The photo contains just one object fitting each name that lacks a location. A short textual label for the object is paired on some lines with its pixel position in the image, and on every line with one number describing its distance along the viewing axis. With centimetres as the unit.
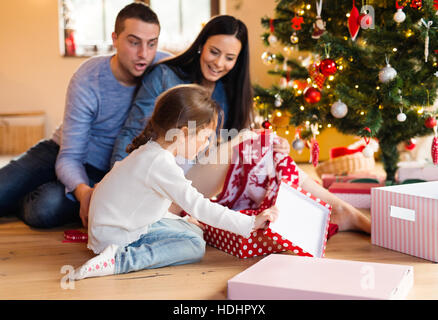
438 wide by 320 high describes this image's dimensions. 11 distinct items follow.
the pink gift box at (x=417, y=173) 203
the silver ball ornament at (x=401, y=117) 169
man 167
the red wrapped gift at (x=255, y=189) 136
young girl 121
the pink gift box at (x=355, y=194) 199
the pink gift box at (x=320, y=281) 96
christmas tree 168
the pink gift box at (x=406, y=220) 129
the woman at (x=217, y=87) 161
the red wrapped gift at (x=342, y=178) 224
